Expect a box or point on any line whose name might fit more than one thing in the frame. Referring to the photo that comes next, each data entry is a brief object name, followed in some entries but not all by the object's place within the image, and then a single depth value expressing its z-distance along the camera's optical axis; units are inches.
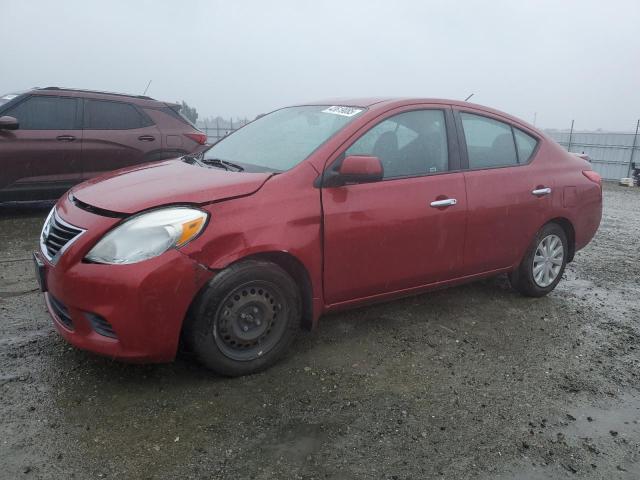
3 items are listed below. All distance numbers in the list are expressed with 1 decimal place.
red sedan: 104.0
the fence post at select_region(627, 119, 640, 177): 764.0
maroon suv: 251.8
